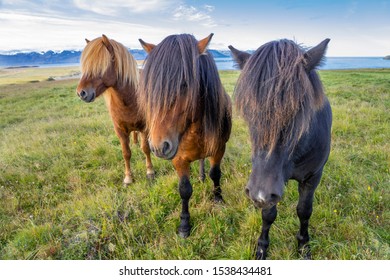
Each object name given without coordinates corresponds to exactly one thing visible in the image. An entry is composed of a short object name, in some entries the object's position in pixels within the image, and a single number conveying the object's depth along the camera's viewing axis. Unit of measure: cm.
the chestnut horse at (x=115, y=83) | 367
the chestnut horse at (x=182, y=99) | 215
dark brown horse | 165
